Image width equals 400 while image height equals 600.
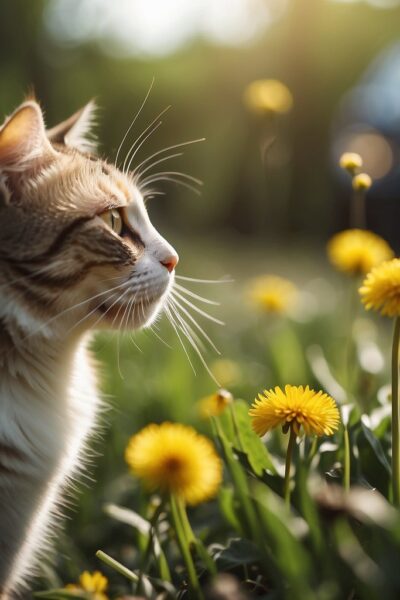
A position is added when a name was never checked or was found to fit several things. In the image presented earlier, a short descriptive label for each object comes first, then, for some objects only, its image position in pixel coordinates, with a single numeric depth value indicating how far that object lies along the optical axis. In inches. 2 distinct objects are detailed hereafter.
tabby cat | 28.9
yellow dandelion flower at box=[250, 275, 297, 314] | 39.8
